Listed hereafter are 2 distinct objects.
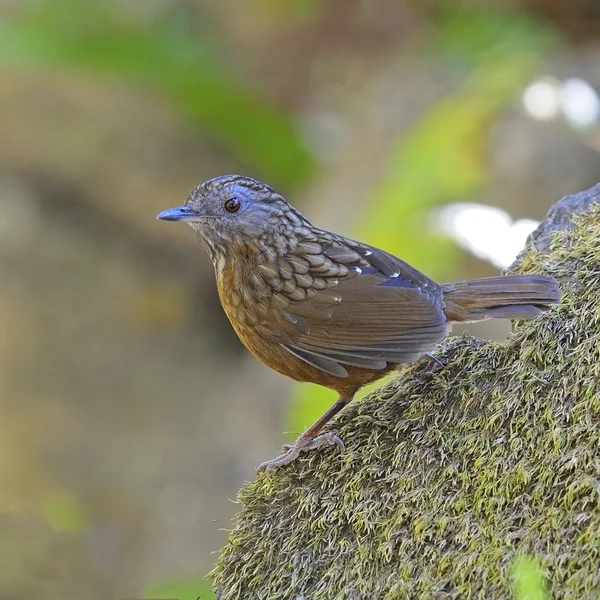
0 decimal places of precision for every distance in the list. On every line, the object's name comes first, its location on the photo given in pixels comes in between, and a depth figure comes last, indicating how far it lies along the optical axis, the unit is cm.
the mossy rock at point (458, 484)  429
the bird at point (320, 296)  568
